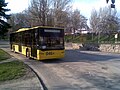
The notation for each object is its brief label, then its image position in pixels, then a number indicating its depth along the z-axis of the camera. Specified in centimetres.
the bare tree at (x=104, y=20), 3018
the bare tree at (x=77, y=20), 2953
